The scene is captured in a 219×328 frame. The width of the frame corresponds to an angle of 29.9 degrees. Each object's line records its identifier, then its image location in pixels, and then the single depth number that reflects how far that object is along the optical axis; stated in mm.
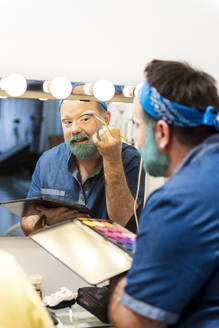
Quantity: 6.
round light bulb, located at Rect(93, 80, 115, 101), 1297
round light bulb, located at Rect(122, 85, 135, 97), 1335
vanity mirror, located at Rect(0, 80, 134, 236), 1247
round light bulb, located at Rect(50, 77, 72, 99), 1258
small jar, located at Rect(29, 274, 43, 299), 1288
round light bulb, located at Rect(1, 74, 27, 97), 1222
